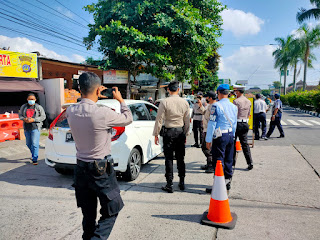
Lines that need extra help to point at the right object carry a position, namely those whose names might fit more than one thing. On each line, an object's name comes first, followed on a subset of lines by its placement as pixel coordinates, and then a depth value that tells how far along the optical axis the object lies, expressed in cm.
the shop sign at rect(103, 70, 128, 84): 1245
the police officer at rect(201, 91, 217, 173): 521
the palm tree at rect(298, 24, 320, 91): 3171
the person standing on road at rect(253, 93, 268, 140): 895
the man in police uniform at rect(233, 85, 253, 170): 516
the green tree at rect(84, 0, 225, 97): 1037
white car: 411
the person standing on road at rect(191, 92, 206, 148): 740
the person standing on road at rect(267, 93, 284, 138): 910
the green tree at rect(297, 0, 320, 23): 2491
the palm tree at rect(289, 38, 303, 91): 3352
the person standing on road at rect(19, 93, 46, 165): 562
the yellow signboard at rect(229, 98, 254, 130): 752
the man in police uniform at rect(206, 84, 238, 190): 379
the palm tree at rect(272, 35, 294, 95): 4225
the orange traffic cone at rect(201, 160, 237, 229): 296
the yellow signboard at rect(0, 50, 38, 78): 955
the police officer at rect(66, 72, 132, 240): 204
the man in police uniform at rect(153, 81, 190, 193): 394
